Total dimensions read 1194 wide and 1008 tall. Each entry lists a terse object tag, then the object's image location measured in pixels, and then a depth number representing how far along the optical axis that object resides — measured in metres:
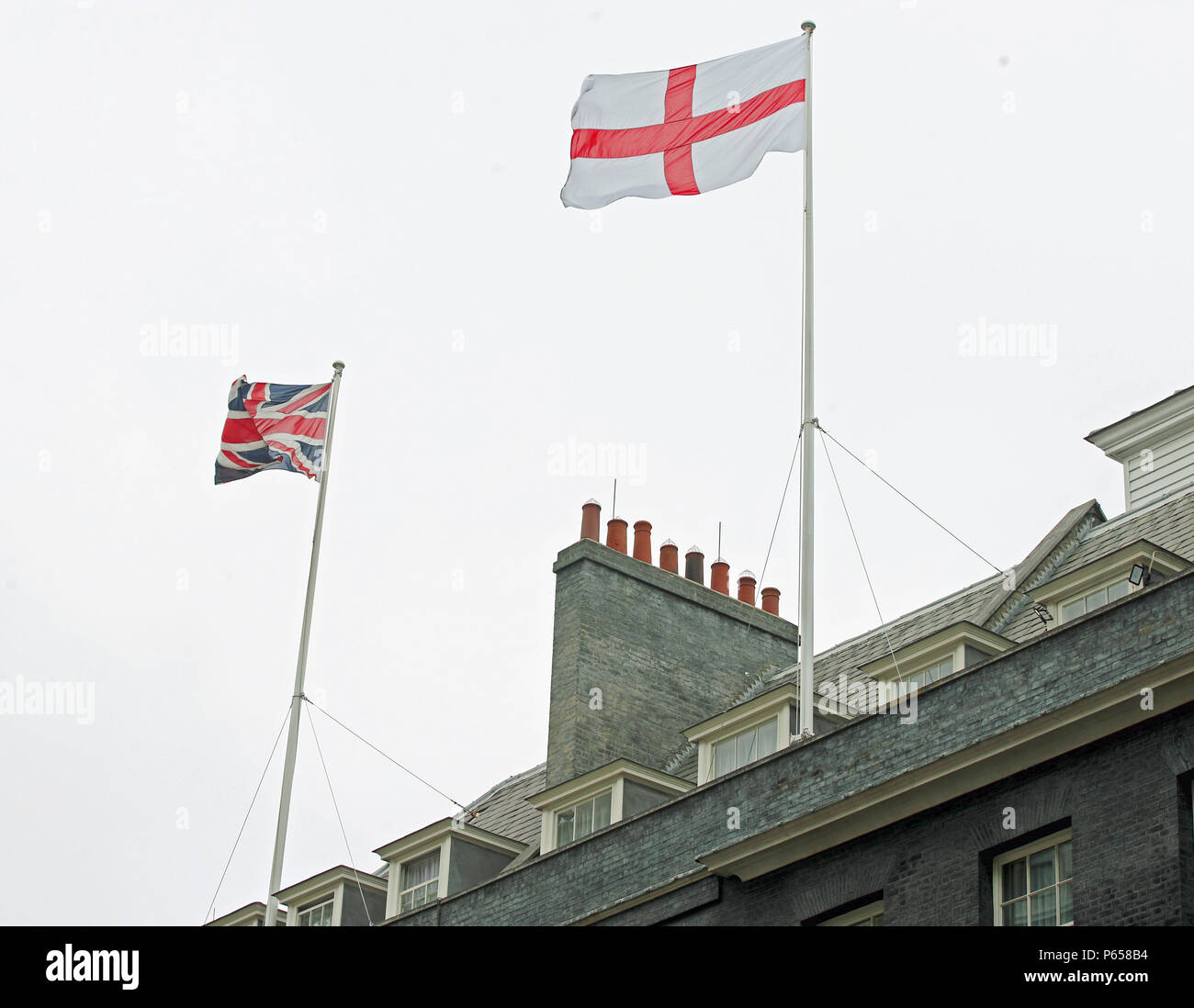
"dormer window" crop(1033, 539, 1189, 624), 26.66
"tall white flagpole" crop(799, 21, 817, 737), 26.17
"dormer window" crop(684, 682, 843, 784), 29.02
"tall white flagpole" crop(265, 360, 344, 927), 32.25
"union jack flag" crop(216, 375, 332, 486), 34.47
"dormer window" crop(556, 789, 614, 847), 31.11
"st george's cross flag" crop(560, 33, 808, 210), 29.59
